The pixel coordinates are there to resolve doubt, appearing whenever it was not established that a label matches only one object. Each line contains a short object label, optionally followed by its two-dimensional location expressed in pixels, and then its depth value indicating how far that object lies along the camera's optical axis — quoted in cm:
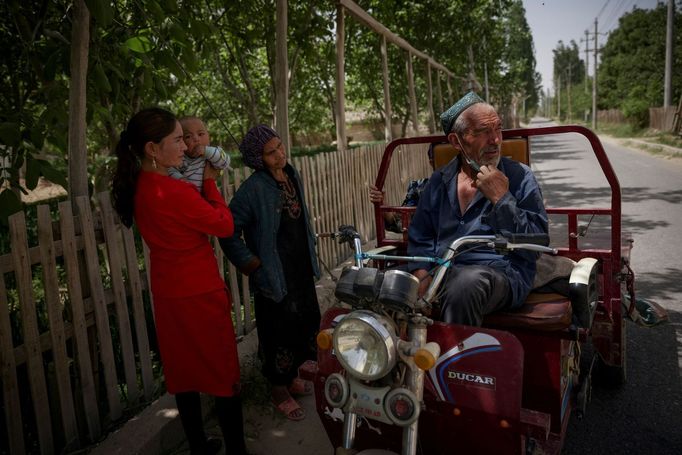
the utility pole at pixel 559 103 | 9675
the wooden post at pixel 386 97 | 924
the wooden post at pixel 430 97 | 1412
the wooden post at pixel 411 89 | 1158
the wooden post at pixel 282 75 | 475
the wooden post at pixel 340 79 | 641
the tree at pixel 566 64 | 11244
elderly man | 218
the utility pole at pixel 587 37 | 5497
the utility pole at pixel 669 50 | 2034
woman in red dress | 225
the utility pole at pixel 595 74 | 4256
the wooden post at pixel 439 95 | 1841
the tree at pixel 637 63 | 3014
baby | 255
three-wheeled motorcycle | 168
